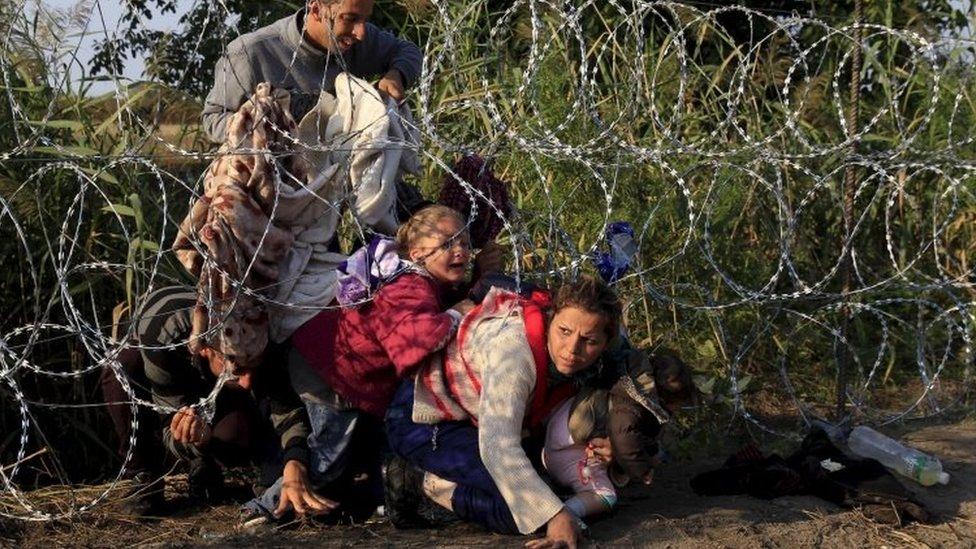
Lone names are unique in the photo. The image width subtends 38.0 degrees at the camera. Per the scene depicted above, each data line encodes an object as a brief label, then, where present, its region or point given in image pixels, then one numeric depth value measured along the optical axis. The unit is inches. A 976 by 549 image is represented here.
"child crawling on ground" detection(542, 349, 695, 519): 162.6
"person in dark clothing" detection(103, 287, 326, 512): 173.8
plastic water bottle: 189.3
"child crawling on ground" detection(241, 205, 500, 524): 167.0
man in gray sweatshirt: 175.0
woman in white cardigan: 157.1
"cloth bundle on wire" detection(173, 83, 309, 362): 164.4
